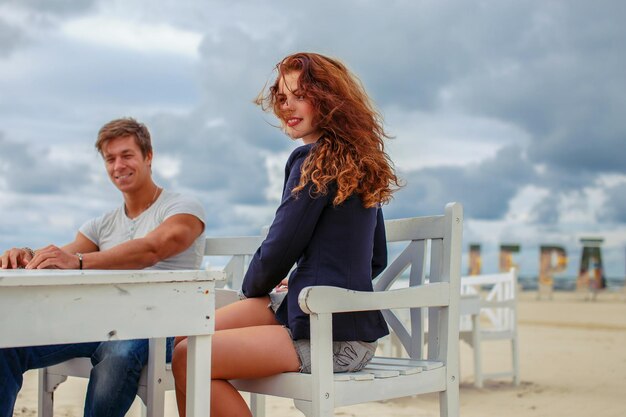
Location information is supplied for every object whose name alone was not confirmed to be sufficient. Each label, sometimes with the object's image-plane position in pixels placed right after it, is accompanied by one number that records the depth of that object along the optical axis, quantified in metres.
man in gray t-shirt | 2.74
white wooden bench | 2.34
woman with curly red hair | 2.40
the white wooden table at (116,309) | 1.78
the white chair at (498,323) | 6.52
